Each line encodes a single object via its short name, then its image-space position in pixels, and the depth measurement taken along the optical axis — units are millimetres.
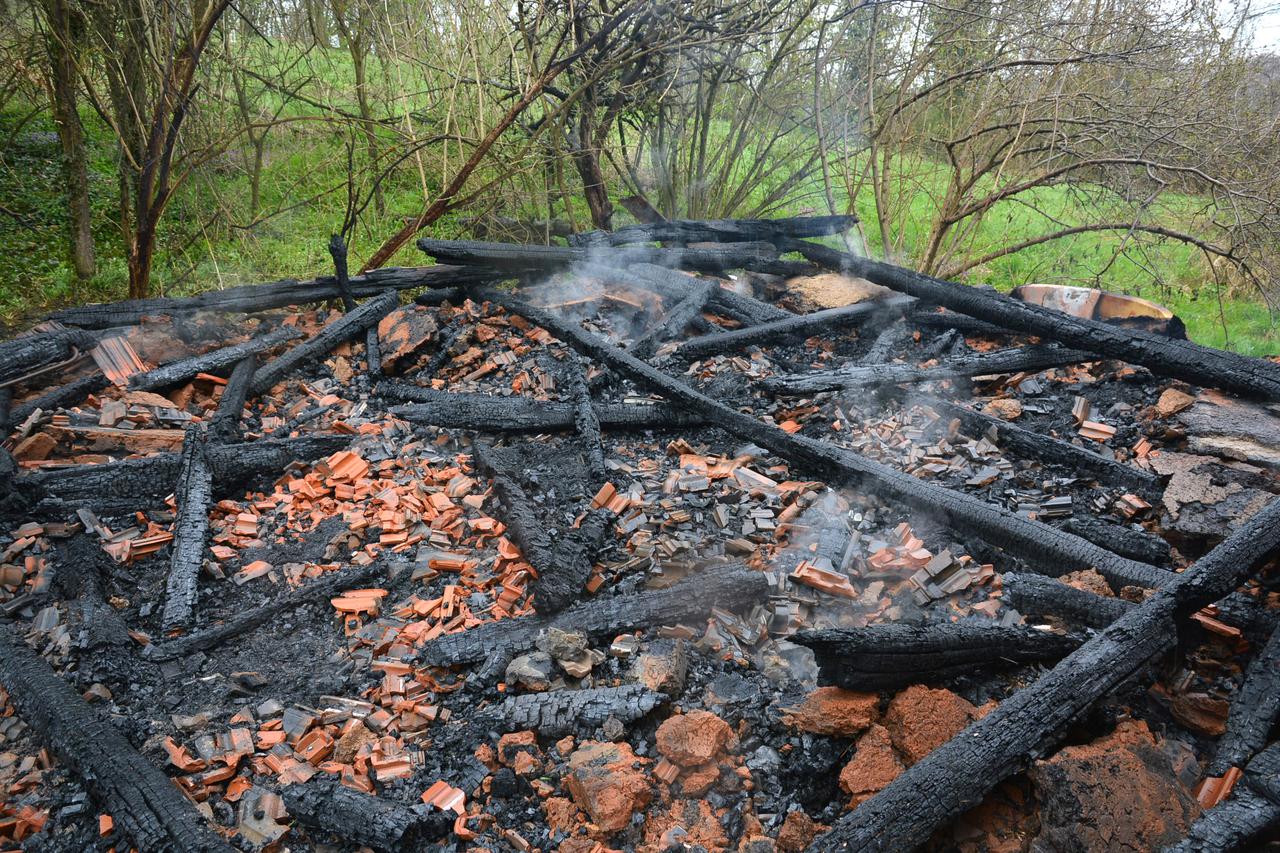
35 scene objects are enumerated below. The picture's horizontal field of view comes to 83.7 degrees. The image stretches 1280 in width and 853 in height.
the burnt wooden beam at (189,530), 3270
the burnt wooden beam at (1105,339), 4230
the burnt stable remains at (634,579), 2344
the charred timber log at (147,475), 3805
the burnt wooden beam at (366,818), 2270
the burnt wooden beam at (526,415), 4598
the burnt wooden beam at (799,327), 5473
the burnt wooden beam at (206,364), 4812
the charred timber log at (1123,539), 3285
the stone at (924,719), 2398
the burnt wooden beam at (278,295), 5195
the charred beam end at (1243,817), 1924
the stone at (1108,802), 2018
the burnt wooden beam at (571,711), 2613
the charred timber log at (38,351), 4531
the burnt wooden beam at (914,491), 3216
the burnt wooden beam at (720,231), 6668
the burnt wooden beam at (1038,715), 2055
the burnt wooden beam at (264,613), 3057
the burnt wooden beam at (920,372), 4871
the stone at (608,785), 2297
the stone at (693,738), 2449
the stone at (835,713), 2502
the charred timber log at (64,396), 4373
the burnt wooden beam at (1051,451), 3816
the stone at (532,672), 2803
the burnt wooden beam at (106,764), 2254
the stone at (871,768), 2316
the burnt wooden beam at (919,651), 2516
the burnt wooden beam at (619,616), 2992
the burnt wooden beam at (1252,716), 2320
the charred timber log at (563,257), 6047
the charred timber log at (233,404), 4430
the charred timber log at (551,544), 3139
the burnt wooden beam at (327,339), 5094
